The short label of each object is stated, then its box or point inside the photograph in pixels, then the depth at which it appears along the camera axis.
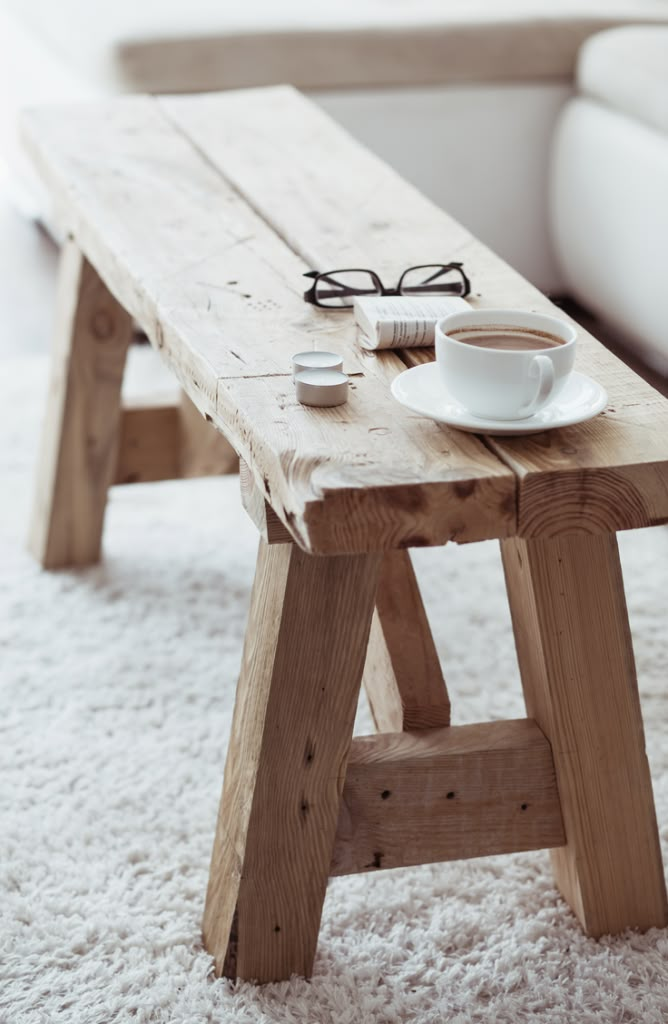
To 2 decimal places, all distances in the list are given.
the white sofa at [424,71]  3.66
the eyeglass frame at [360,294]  2.29
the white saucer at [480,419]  2.02
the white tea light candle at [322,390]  2.08
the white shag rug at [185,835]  2.21
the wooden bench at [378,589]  1.99
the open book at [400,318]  2.20
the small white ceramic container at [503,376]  1.99
